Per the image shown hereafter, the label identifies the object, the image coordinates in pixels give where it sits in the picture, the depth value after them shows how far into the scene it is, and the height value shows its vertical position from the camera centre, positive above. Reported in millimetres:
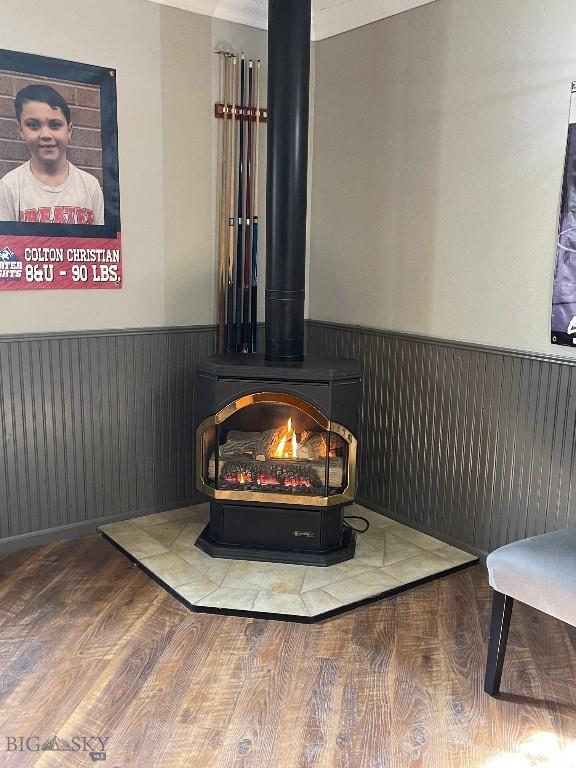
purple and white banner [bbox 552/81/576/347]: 2650 +51
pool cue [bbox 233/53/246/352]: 3520 +194
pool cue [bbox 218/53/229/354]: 3475 +222
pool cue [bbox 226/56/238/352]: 3490 +304
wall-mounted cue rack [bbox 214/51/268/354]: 3496 +347
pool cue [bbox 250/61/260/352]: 3580 +113
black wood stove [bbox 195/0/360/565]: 2984 -641
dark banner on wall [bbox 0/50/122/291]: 2959 +382
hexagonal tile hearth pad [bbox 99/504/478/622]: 2713 -1293
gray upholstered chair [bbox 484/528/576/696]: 2016 -915
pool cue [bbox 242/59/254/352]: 3539 +156
